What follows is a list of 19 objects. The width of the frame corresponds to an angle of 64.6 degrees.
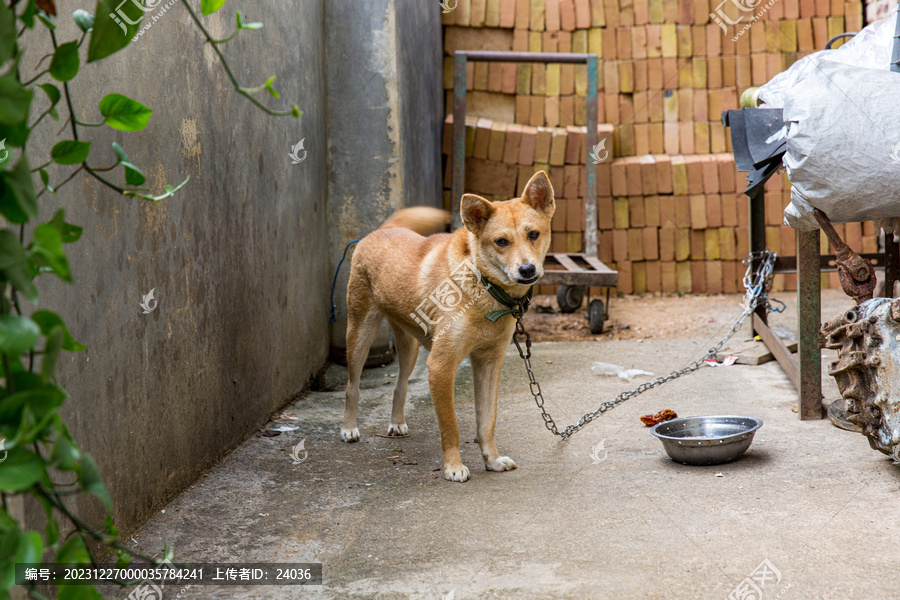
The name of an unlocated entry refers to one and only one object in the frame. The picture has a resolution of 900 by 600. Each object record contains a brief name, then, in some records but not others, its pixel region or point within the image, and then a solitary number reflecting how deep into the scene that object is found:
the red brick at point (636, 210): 9.09
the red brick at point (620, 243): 9.15
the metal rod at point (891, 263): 4.52
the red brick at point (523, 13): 9.16
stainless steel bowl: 3.40
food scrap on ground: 4.07
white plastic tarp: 3.28
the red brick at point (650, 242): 9.12
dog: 3.40
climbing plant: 1.06
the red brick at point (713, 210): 8.89
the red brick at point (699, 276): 9.09
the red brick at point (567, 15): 9.16
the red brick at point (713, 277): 9.03
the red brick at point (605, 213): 9.10
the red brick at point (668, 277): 9.15
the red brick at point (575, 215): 9.05
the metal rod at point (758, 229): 5.77
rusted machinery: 3.00
